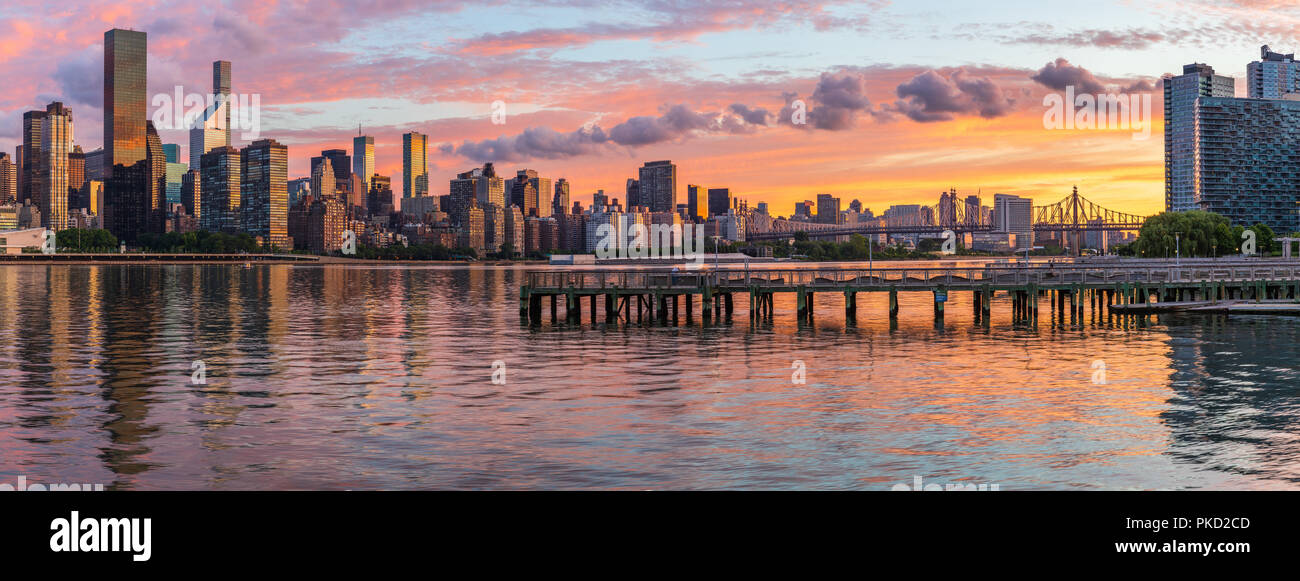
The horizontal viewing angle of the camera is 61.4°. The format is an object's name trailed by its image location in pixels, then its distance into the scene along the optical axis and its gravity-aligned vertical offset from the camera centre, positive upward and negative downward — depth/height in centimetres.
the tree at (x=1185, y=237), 16550 +525
